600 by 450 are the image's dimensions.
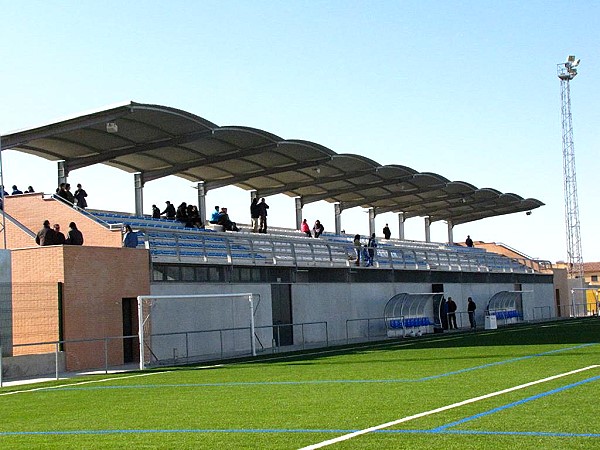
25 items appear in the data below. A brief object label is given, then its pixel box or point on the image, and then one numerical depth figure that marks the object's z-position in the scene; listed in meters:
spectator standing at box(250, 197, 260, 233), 42.34
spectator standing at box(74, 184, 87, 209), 33.50
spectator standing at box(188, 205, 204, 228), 37.81
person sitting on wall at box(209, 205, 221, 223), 40.38
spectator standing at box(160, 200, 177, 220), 38.94
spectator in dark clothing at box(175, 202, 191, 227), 37.78
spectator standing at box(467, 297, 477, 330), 47.29
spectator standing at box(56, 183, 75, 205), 32.31
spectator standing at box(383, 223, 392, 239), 56.06
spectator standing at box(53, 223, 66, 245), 28.65
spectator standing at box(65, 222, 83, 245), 29.11
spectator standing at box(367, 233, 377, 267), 43.59
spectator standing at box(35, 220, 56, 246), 28.55
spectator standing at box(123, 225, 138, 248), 30.36
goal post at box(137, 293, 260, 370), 28.84
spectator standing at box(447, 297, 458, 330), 47.69
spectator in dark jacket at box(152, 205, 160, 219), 38.47
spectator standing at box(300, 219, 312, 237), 46.57
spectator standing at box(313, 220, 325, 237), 46.59
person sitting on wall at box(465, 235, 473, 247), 65.12
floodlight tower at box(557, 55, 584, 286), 68.19
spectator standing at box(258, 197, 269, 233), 42.28
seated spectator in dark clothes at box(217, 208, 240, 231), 39.22
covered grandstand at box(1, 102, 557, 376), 28.75
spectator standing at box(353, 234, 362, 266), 42.77
